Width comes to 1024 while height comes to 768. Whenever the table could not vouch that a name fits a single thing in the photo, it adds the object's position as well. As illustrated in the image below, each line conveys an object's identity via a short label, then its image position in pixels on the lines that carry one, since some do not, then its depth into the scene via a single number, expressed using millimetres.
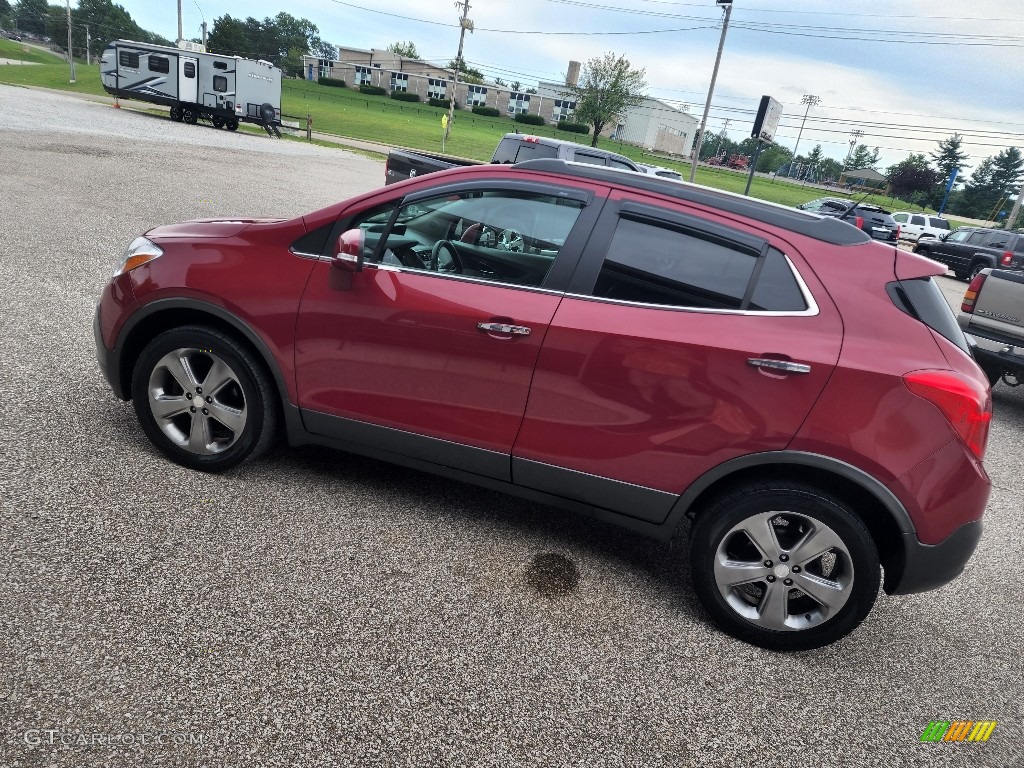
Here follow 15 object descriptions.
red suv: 2611
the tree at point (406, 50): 137250
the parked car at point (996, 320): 6535
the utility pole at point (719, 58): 32469
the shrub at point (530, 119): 89438
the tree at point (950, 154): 98188
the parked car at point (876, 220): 24195
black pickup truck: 10672
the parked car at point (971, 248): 20719
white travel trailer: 30016
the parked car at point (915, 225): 34531
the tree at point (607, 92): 73000
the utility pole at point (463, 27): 48094
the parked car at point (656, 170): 18512
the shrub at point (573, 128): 83900
